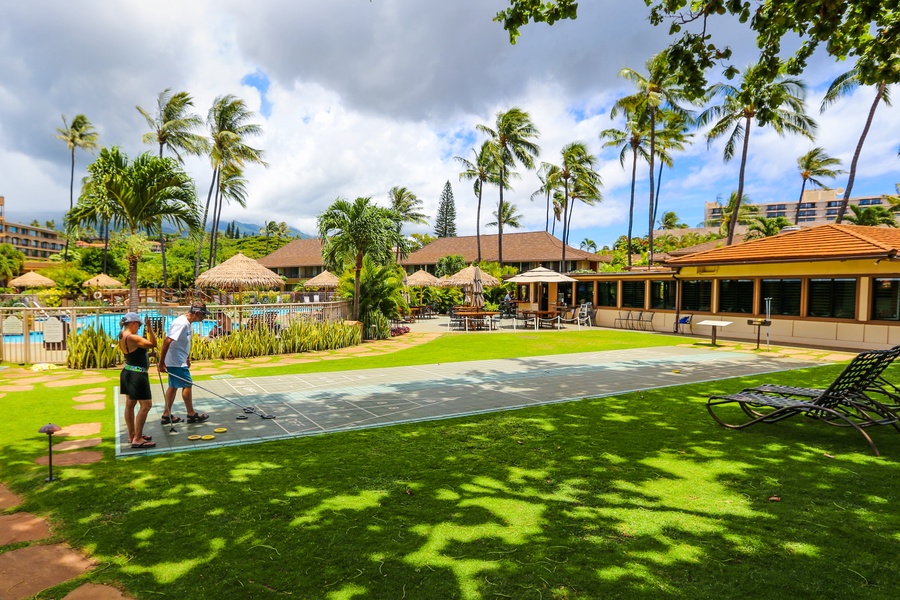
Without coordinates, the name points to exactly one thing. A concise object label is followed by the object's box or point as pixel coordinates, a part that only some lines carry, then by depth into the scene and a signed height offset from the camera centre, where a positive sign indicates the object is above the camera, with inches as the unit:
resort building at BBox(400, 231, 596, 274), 1713.8 +144.2
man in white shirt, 243.8 -37.6
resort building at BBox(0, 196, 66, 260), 4351.4 +411.3
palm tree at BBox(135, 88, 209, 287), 1348.4 +431.0
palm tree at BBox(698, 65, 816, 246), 1110.4 +418.1
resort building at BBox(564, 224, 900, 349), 593.0 +12.3
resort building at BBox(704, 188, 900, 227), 5669.3 +1102.3
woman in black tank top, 209.5 -39.6
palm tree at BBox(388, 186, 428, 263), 2308.1 +415.6
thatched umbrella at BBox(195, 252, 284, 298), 830.5 +18.0
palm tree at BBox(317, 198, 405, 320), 654.5 +75.9
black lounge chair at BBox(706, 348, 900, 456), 207.9 -45.3
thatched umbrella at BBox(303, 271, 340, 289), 1253.7 +19.3
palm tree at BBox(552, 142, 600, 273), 1641.2 +406.8
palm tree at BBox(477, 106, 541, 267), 1540.4 +482.7
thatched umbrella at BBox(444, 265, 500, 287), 943.0 +23.4
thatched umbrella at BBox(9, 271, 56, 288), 1205.7 +3.9
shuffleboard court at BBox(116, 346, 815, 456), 247.4 -68.5
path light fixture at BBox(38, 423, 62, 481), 169.9 -50.4
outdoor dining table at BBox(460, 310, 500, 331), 821.2 -41.7
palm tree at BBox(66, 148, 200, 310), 499.5 +92.5
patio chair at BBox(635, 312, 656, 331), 867.4 -46.1
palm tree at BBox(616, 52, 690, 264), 1201.4 +489.8
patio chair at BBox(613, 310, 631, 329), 904.9 -49.0
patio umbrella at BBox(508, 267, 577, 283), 852.3 +25.6
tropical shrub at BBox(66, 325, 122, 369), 422.6 -56.7
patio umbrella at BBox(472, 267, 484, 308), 941.8 -3.0
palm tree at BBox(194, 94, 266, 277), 1393.9 +426.6
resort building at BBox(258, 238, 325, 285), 2106.3 +117.1
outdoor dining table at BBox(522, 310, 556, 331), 868.0 -41.1
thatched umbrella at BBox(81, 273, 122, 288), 1163.9 +5.7
